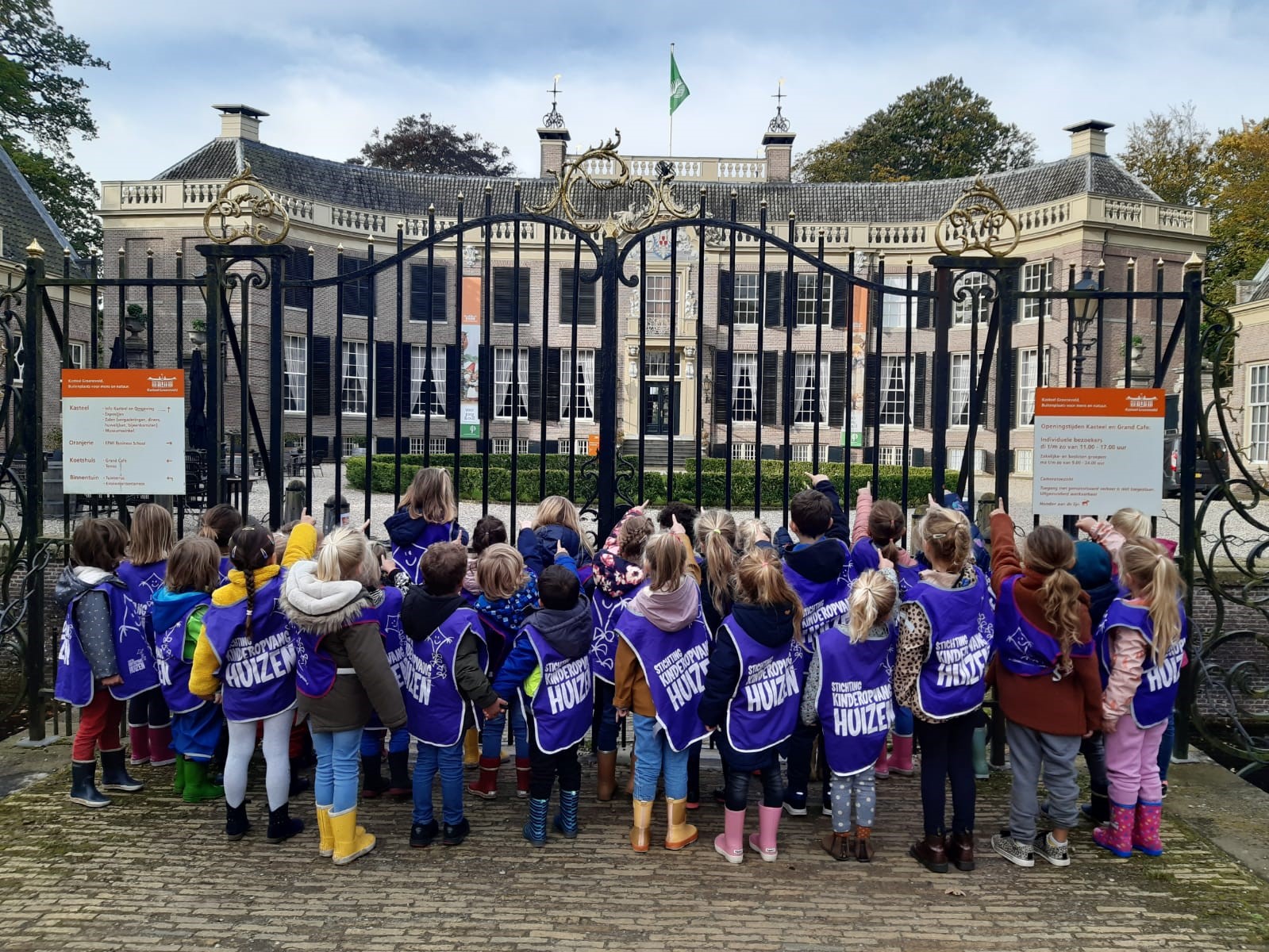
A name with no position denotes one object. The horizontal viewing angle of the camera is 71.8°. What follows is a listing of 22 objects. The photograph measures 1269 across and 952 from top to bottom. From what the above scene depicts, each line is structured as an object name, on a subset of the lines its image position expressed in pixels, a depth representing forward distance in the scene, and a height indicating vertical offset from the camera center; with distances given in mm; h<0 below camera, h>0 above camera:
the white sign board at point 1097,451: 4703 -74
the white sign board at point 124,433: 4887 -31
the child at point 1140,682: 3635 -1032
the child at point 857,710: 3600 -1137
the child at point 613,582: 4027 -683
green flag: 18375 +7278
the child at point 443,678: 3646 -1045
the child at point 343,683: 3514 -1037
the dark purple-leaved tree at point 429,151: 35250 +11338
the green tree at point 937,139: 34562 +11900
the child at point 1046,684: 3516 -1021
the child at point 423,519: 4430 -455
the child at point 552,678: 3689 -1058
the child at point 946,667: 3588 -956
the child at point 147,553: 4230 -609
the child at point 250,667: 3705 -1022
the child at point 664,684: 3705 -1083
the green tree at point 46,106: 24172 +9189
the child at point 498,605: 3824 -781
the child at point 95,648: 4121 -1044
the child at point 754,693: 3561 -1075
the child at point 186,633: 3951 -930
